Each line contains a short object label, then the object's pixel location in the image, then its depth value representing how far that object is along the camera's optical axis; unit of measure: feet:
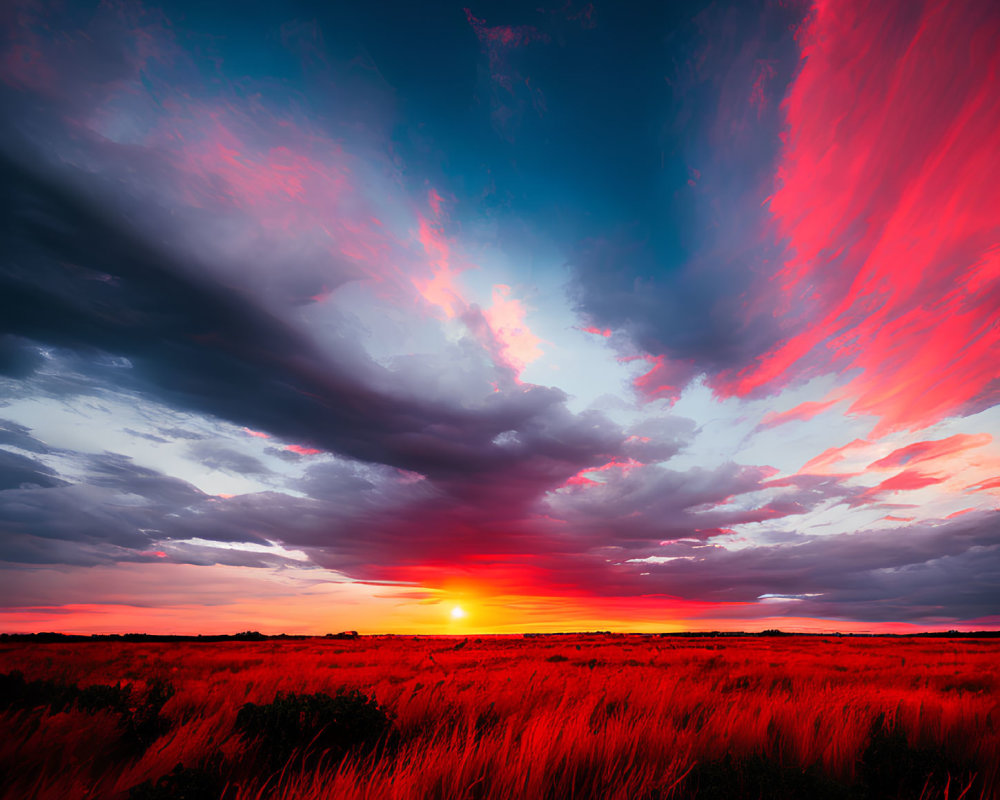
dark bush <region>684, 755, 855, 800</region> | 10.48
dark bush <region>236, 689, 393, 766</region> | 13.69
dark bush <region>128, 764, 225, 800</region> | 8.66
